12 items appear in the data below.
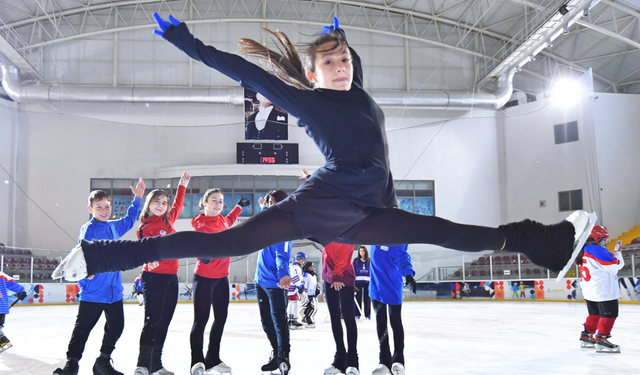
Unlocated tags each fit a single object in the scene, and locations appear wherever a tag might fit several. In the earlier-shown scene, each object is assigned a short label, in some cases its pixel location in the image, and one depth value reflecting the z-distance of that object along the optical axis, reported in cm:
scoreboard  2092
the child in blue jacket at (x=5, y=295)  516
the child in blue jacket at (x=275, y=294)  390
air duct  1923
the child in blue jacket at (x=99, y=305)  369
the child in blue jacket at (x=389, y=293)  377
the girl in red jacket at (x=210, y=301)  393
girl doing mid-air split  211
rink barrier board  1410
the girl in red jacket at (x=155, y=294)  371
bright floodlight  1794
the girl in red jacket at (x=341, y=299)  388
